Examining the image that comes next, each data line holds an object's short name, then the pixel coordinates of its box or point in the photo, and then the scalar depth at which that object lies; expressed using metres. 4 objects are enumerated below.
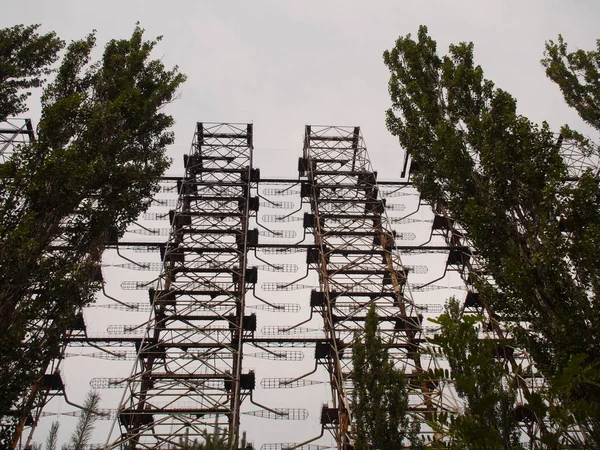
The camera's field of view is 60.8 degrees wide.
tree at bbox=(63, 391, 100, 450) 8.39
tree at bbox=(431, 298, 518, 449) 6.89
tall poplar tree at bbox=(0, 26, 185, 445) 11.25
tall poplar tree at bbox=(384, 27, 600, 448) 9.55
